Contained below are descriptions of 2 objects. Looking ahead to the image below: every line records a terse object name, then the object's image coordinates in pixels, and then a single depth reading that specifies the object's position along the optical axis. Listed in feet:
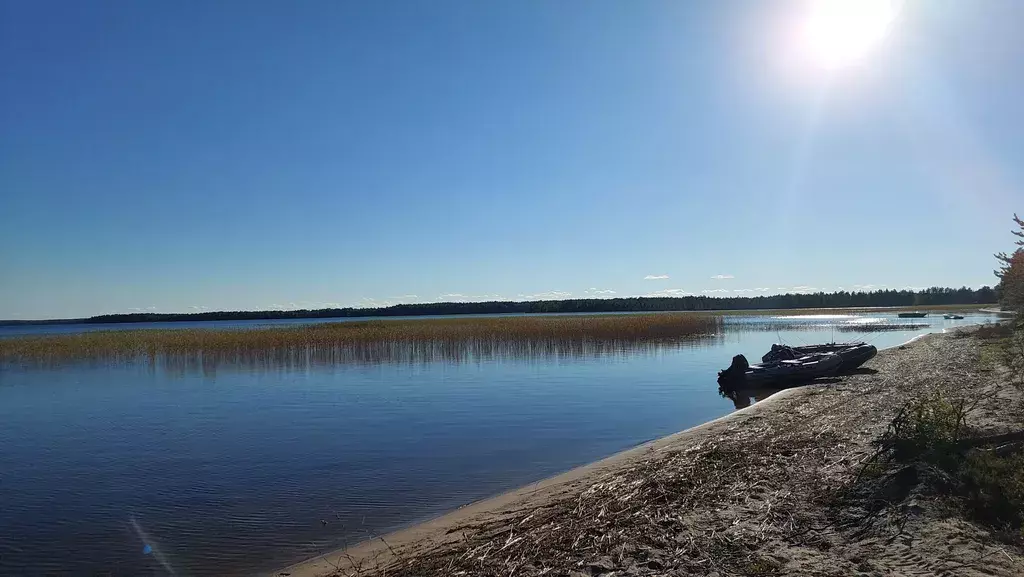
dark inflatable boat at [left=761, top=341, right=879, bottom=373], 72.69
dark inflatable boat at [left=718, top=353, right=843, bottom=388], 66.90
